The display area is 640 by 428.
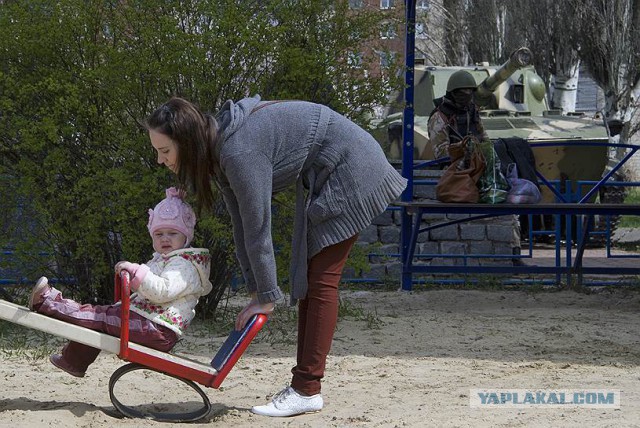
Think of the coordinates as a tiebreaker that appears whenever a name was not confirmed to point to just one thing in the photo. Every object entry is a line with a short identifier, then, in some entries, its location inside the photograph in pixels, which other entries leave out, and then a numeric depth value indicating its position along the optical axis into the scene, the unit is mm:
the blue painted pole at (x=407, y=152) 14469
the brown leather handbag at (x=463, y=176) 14346
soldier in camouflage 17285
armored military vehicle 22788
